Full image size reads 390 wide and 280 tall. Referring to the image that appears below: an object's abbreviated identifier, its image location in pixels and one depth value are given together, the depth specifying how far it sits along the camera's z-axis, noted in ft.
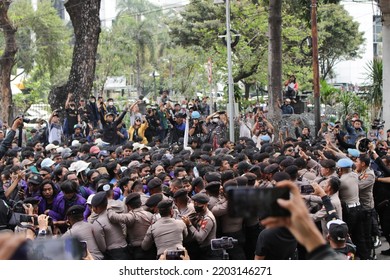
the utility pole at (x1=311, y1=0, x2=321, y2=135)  101.81
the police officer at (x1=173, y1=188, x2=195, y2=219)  38.30
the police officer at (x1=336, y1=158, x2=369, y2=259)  46.24
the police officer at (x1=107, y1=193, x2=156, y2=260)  37.67
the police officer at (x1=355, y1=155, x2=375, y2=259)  48.03
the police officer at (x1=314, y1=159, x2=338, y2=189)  45.93
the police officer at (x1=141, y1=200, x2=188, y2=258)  35.60
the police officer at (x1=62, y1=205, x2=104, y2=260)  35.75
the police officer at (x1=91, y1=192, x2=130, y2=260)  36.78
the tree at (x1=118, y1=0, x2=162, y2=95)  270.06
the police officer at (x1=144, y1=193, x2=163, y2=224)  38.13
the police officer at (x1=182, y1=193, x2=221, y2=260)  37.26
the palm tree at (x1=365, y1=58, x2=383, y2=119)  114.31
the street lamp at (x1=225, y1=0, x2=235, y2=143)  92.33
